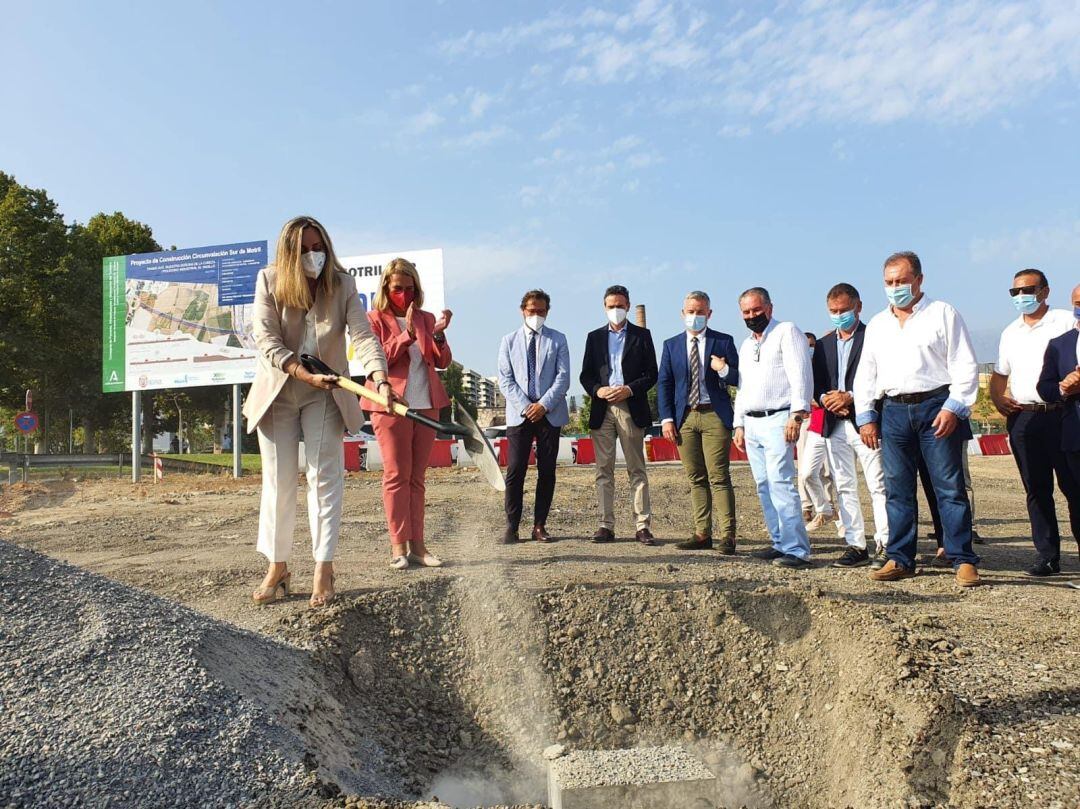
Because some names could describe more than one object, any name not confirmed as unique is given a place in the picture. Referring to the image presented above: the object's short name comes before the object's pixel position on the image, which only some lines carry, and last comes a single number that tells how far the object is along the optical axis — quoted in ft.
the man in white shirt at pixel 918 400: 14.71
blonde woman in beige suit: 13.09
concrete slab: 8.82
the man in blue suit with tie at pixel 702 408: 19.20
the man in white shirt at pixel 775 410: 17.17
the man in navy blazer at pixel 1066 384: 15.74
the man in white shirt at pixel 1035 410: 16.26
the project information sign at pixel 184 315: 50.60
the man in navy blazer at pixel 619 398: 20.29
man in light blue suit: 19.74
